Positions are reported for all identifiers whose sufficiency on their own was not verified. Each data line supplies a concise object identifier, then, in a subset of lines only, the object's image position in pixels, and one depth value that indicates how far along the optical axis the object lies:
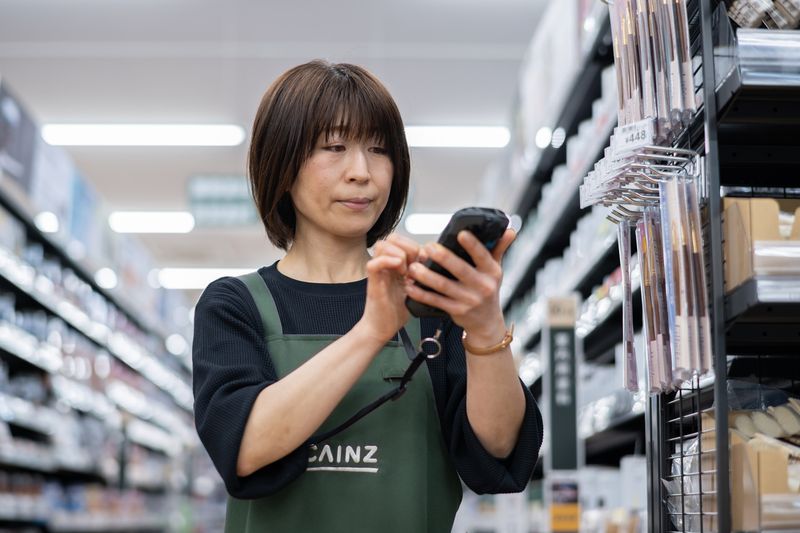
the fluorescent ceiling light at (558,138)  6.10
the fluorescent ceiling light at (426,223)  16.32
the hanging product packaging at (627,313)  2.64
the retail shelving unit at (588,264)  4.92
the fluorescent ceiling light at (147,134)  12.54
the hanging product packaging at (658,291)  2.50
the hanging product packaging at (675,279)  2.43
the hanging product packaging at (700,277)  2.42
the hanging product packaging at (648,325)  2.52
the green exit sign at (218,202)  12.11
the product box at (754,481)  2.36
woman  2.22
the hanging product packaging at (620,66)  2.64
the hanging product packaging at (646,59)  2.57
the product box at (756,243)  2.42
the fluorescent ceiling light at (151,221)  16.21
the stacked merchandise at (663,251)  2.44
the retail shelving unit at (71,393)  8.13
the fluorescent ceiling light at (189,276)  19.69
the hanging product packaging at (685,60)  2.54
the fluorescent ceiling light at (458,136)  12.70
